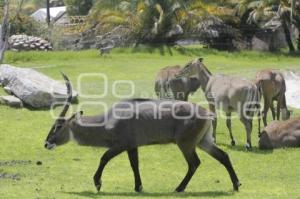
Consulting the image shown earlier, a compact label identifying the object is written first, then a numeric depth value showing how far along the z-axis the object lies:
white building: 74.79
